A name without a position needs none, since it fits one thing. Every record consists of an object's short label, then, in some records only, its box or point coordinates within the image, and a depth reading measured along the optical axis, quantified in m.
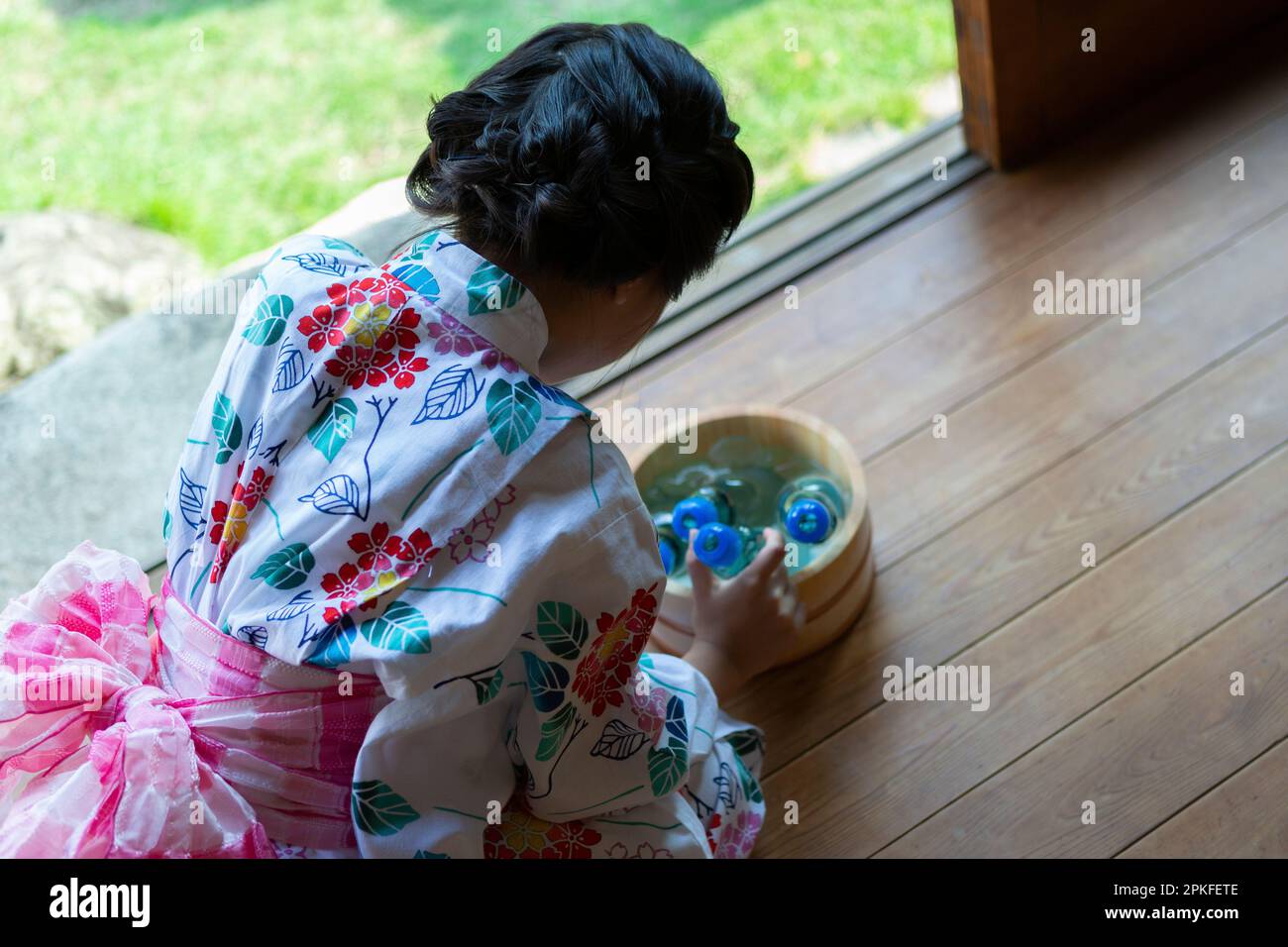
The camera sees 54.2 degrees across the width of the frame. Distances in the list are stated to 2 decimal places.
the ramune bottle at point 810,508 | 1.44
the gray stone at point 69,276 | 2.00
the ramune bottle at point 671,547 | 1.47
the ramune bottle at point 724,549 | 1.41
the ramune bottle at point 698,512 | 1.45
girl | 0.91
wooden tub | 1.37
